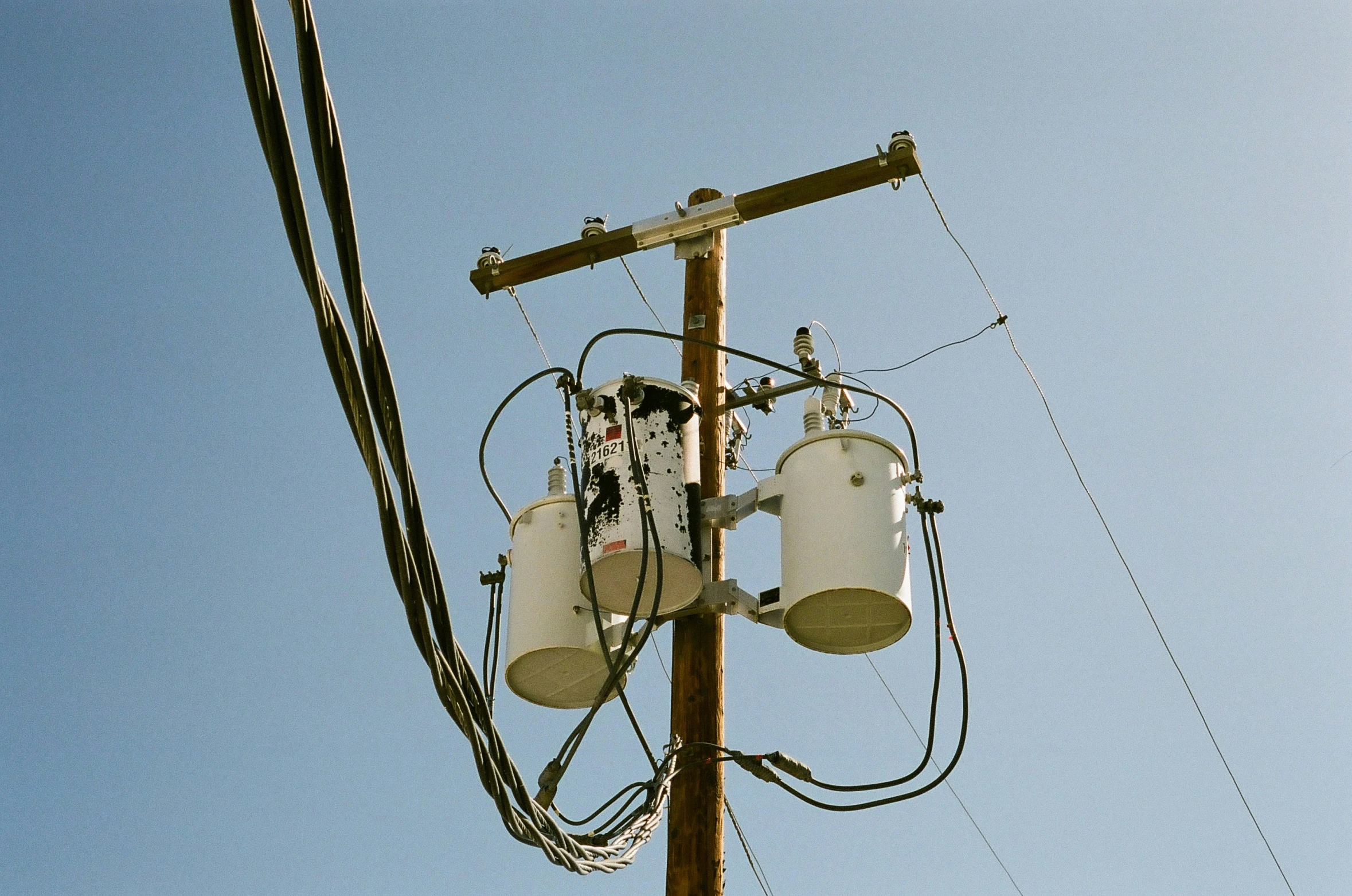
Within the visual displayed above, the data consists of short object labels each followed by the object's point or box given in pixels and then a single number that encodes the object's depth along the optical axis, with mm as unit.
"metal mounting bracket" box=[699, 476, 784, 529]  5703
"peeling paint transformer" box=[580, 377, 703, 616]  5445
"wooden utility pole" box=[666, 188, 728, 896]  5219
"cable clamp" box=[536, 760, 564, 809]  5270
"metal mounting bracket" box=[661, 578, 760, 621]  5645
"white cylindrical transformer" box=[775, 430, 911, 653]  5234
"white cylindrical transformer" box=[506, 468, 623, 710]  5660
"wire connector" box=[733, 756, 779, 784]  5434
